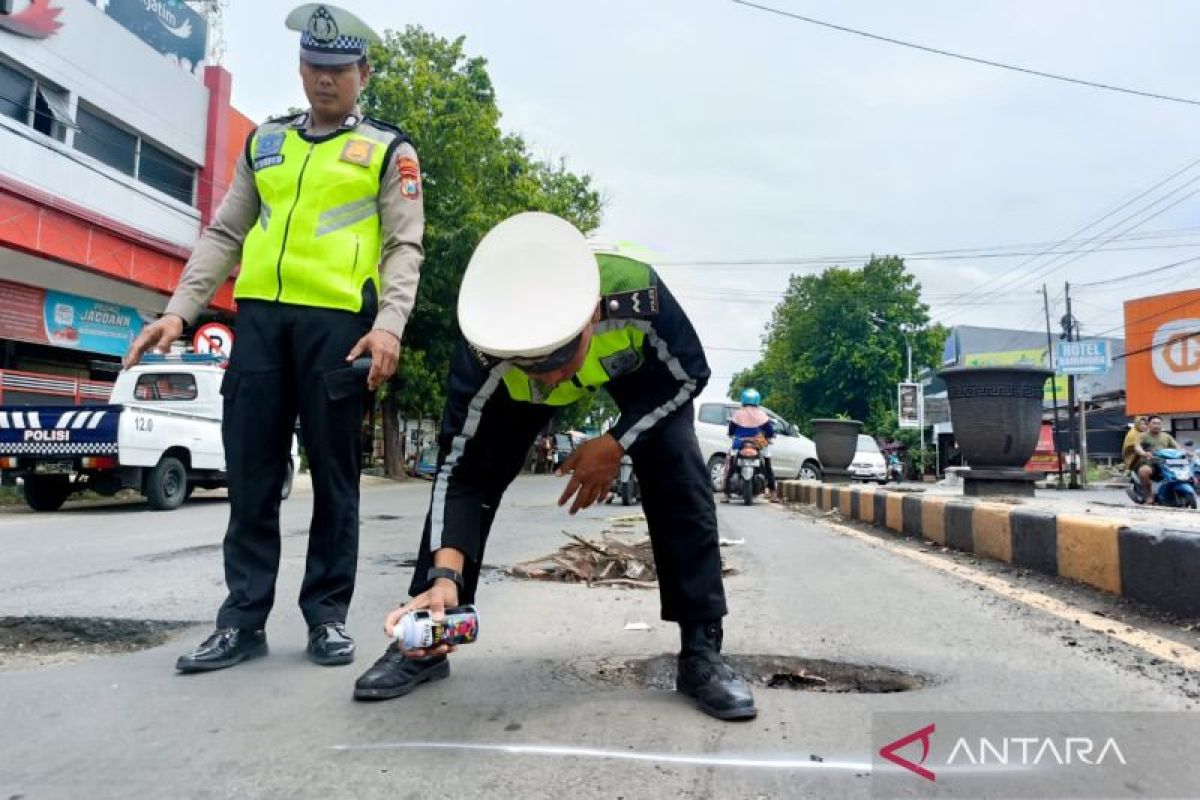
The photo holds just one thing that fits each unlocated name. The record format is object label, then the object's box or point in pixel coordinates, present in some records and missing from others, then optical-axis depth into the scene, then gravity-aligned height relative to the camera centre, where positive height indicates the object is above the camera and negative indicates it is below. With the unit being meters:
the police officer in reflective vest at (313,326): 2.64 +0.35
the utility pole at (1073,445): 21.10 +0.14
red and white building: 13.52 +4.57
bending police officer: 1.96 +0.04
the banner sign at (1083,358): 24.81 +2.75
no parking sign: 12.16 +1.41
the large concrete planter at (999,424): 7.79 +0.24
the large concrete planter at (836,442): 15.02 +0.10
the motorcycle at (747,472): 11.66 -0.36
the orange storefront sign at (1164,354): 30.48 +3.54
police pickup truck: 8.57 -0.04
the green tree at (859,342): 43.28 +5.49
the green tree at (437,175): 19.34 +6.38
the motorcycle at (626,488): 10.20 -0.54
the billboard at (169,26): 17.02 +8.53
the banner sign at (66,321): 13.77 +2.02
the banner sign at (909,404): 31.62 +1.64
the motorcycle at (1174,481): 9.45 -0.32
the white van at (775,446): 15.27 +0.00
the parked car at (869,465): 22.97 -0.46
